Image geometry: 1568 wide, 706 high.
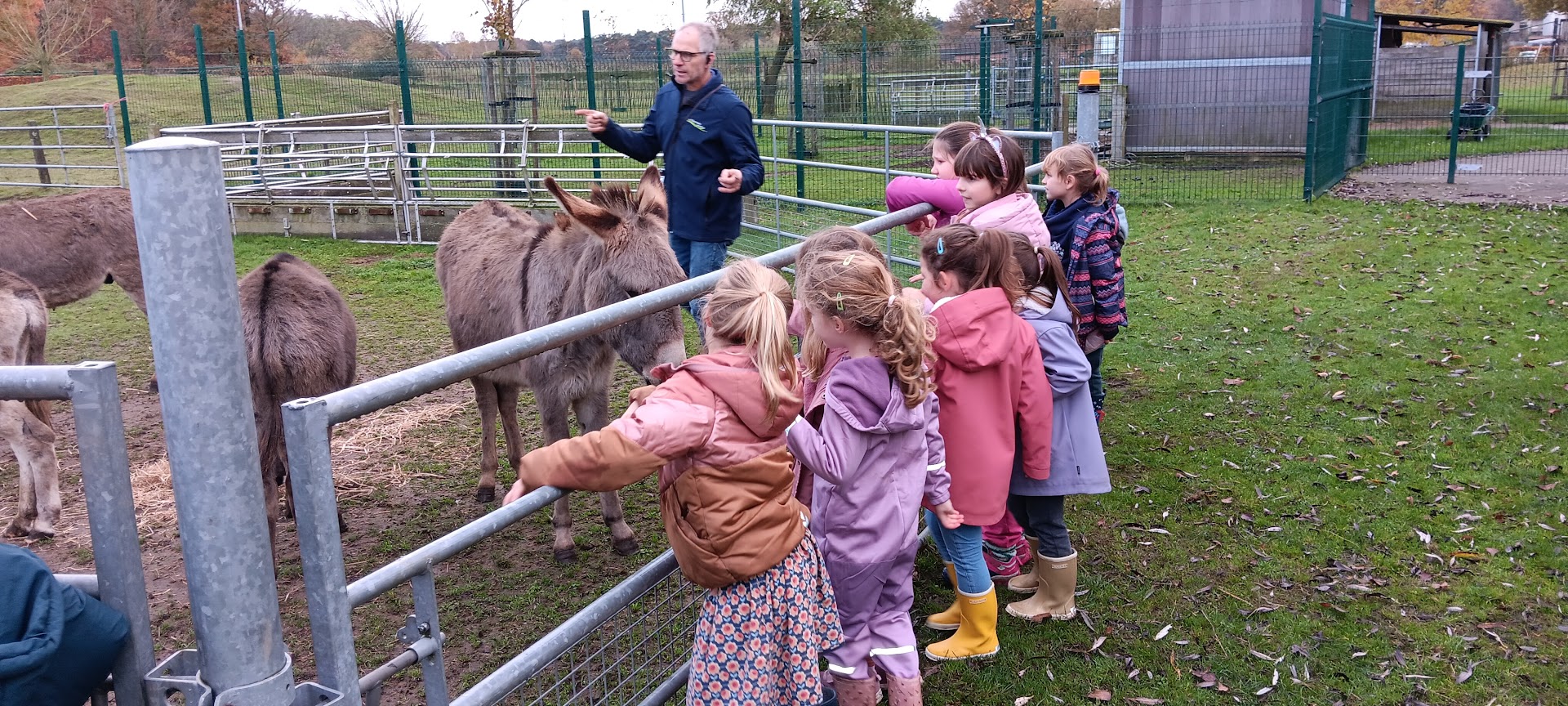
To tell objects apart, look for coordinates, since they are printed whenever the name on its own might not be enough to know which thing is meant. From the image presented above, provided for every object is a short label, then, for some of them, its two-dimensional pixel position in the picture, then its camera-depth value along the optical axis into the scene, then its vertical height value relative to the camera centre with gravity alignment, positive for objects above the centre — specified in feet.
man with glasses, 19.01 +0.00
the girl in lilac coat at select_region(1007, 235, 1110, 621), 12.57 -3.56
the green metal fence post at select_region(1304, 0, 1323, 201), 41.63 +0.85
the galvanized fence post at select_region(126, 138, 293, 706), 4.86 -1.17
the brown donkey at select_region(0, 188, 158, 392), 24.41 -1.92
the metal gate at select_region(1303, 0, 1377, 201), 42.80 +1.23
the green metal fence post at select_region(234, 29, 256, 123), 57.11 +4.37
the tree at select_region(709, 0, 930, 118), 81.30 +9.73
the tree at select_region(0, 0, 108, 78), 99.40 +12.85
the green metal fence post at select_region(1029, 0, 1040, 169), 45.42 +4.23
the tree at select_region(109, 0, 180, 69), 116.16 +14.88
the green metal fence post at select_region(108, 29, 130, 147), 64.54 +3.64
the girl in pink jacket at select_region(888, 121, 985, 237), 14.67 -0.70
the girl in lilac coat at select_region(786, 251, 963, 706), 8.97 -2.85
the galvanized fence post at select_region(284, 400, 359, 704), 5.33 -2.01
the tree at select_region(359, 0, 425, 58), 94.00 +11.59
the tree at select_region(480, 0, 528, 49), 79.37 +9.97
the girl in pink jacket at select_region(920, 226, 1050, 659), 10.97 -2.51
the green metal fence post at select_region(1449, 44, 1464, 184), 44.65 +0.10
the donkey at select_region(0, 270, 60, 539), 17.04 -4.59
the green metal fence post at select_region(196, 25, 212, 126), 59.93 +4.84
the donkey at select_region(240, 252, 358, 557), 14.55 -2.69
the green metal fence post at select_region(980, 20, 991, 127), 47.80 +3.01
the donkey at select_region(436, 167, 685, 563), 14.28 -2.24
